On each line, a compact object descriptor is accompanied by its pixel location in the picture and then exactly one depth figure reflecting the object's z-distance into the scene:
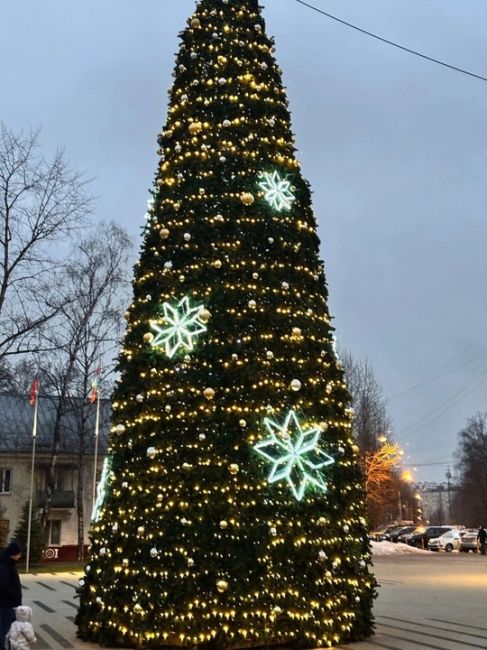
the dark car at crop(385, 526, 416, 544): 45.88
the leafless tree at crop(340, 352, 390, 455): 42.88
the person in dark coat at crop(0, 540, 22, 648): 7.38
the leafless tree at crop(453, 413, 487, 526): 74.31
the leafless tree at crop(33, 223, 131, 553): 29.20
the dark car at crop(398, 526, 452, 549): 42.28
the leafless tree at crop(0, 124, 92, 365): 21.19
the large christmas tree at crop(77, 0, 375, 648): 7.86
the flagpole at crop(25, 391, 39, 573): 23.26
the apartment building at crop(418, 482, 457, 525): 126.12
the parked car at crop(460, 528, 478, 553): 37.66
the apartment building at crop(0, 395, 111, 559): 36.44
